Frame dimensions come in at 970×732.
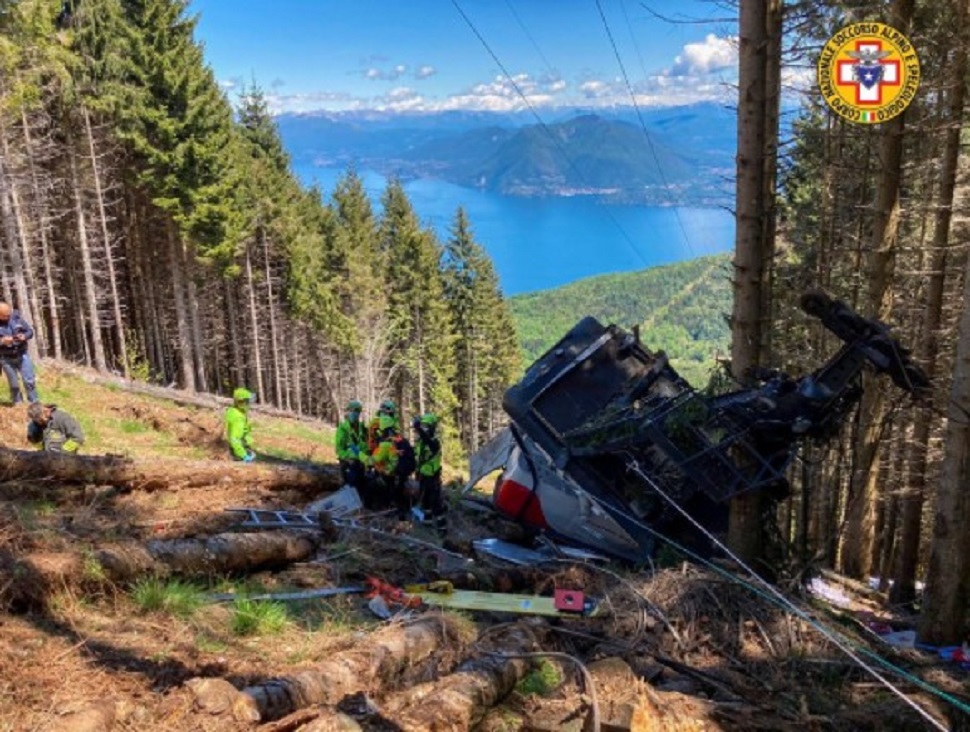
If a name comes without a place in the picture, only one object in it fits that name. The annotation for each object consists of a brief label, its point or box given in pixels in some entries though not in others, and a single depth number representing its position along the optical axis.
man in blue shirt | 12.62
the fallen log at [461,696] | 4.04
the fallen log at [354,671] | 3.95
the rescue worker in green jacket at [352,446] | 11.34
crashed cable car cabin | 7.46
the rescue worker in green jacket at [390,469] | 11.25
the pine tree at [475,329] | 50.59
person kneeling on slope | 10.74
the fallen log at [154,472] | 8.57
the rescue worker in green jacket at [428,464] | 11.35
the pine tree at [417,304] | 45.84
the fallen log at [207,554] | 5.68
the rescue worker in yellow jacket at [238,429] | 12.40
